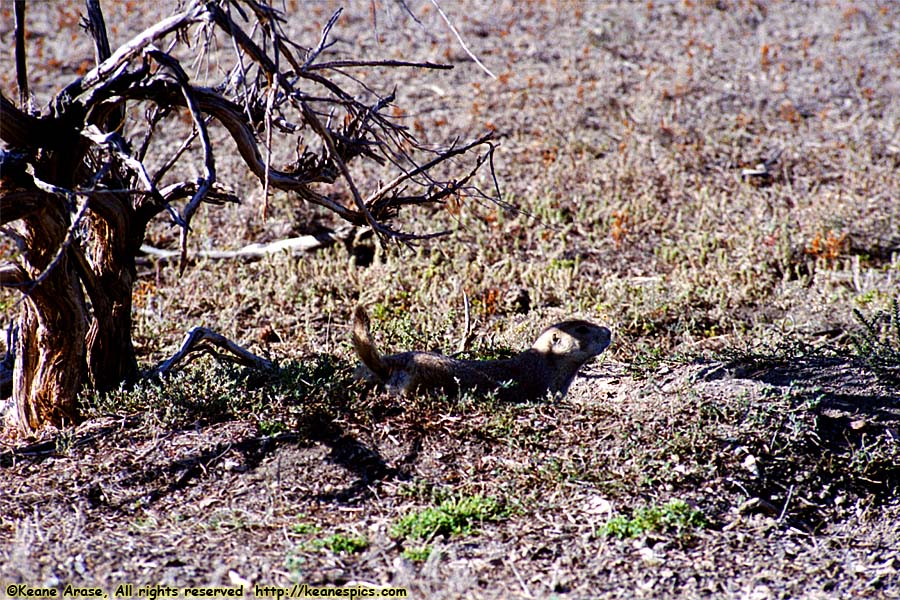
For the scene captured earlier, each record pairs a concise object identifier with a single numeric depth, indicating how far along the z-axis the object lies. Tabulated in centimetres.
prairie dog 1197
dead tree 977
